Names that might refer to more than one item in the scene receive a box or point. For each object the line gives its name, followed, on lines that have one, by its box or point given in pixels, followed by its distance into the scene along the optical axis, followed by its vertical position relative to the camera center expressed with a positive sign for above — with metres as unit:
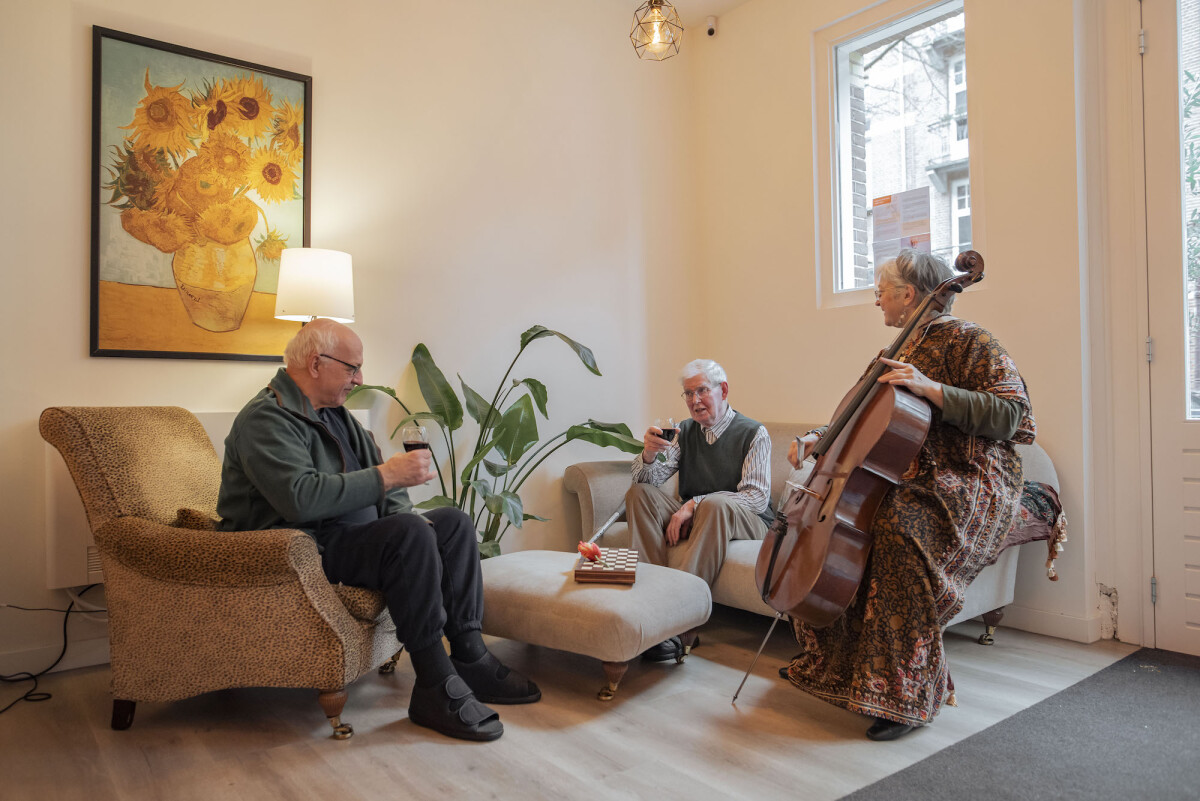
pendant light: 2.48 +1.23
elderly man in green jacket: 2.11 -0.29
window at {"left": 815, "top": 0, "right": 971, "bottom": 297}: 3.57 +1.38
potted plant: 3.24 -0.07
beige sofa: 2.83 -0.52
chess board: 2.45 -0.47
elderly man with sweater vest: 2.95 -0.27
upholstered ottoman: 2.29 -0.57
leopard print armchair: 2.04 -0.48
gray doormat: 1.78 -0.83
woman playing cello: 2.09 -0.30
